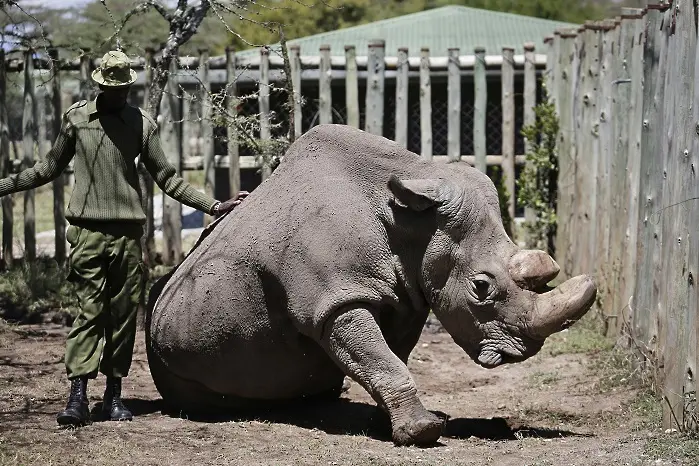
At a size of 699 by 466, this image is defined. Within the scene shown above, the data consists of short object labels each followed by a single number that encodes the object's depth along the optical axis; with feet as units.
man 42.04
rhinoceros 40.04
